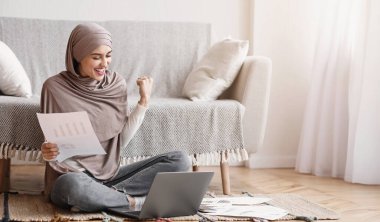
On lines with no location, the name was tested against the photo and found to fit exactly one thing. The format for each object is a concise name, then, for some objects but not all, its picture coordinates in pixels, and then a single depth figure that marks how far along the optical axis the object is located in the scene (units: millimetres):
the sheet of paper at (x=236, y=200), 2509
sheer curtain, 3293
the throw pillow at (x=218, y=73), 3008
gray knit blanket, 2625
